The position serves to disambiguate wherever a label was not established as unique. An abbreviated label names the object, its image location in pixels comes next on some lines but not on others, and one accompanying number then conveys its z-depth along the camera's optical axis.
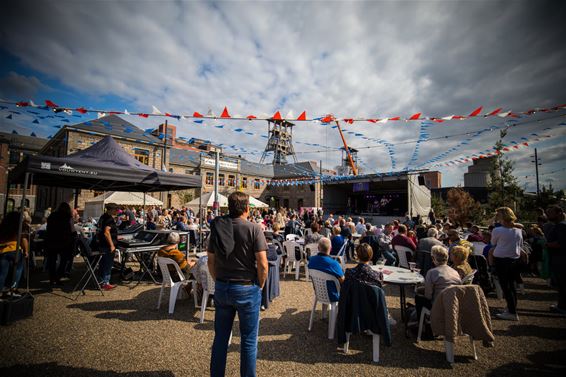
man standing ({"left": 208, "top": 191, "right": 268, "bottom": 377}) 1.88
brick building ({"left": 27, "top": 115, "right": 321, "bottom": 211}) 20.17
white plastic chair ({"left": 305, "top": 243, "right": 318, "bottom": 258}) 6.02
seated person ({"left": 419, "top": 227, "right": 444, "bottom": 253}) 4.57
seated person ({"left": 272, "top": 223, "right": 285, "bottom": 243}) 7.30
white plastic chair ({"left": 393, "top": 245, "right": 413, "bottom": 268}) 5.34
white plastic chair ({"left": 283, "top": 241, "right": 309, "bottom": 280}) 6.07
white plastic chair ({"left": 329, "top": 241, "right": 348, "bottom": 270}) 5.66
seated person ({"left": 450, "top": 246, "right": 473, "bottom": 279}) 3.20
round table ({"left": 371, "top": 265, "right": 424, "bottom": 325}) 3.20
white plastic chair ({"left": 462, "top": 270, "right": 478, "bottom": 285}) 3.14
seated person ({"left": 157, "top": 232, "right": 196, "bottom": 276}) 4.12
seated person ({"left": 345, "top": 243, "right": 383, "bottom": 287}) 2.76
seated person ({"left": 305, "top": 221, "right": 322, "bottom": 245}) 6.37
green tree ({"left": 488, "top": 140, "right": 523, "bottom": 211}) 11.04
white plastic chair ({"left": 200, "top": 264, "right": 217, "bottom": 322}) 3.54
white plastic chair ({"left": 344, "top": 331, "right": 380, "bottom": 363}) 2.63
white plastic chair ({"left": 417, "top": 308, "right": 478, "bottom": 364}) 2.61
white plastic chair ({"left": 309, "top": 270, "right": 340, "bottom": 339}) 3.13
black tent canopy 4.33
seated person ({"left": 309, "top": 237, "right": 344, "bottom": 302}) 3.17
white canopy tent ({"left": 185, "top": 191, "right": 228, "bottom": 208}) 11.81
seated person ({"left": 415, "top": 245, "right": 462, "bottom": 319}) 2.77
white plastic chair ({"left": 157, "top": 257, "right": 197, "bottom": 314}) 3.82
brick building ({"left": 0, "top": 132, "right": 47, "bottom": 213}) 29.58
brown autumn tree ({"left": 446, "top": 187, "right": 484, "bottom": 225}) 13.66
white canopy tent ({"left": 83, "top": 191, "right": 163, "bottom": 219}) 13.40
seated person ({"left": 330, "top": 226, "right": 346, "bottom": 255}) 5.86
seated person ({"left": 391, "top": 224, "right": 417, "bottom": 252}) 5.37
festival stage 16.50
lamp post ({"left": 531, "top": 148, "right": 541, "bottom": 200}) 20.96
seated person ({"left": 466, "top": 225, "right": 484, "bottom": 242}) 5.66
